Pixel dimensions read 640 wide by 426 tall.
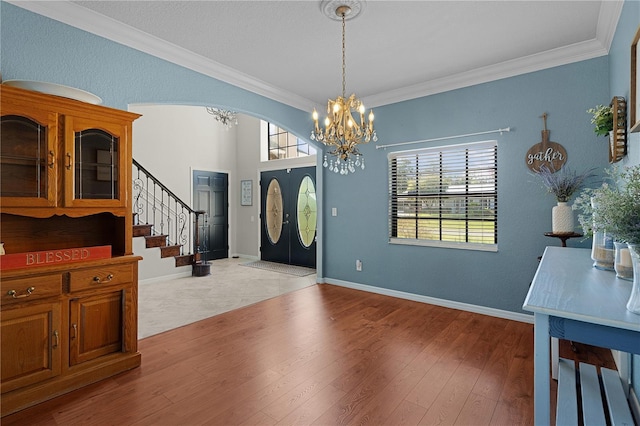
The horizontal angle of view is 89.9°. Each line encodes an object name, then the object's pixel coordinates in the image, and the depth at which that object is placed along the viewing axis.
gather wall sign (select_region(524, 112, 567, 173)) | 3.28
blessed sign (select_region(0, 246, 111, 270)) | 2.05
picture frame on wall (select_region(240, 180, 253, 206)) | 7.69
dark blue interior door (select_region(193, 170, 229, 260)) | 7.04
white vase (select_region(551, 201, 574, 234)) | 2.94
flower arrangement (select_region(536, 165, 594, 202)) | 2.99
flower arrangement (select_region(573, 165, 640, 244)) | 1.16
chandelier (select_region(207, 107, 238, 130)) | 6.14
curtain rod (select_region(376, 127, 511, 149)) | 3.57
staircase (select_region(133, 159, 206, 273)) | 5.24
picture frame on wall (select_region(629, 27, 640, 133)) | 1.75
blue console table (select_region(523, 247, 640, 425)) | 1.11
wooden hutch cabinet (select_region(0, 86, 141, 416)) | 2.05
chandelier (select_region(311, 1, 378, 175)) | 2.61
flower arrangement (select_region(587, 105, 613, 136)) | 2.45
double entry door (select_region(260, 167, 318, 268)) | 6.62
